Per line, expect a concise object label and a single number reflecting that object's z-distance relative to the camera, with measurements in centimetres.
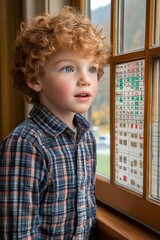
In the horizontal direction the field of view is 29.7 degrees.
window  90
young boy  79
